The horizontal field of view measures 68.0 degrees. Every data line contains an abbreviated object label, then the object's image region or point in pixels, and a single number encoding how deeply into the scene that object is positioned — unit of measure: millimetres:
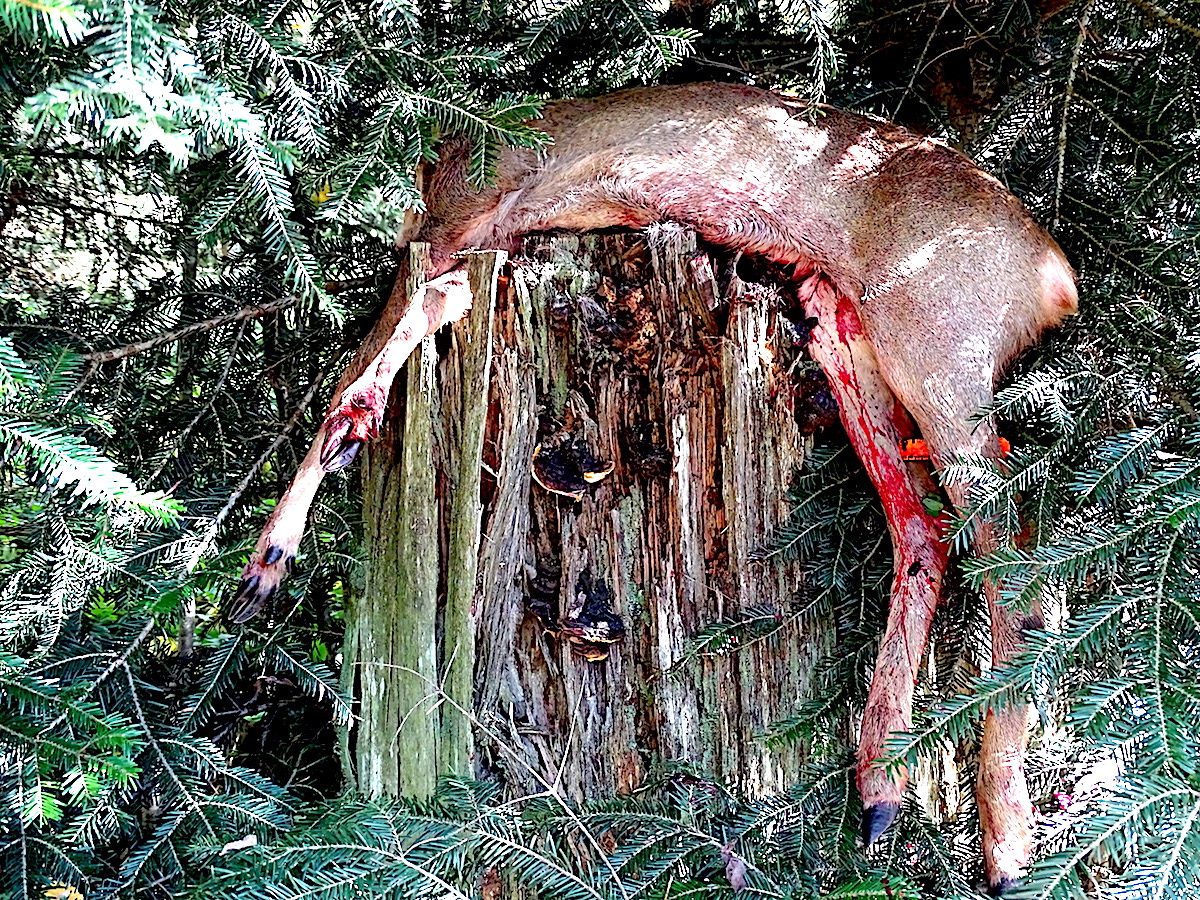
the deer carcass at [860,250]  2598
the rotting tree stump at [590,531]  2750
